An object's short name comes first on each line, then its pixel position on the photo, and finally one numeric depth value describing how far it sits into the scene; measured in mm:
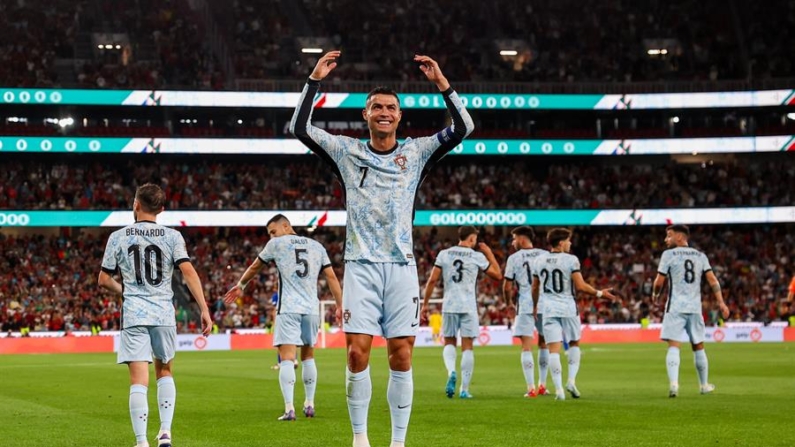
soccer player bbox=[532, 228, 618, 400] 17422
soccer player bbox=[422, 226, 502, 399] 17781
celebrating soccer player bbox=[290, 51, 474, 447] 8414
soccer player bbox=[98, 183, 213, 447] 9938
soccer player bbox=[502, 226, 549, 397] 18203
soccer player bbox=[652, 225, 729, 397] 17500
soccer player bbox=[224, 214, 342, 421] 14250
